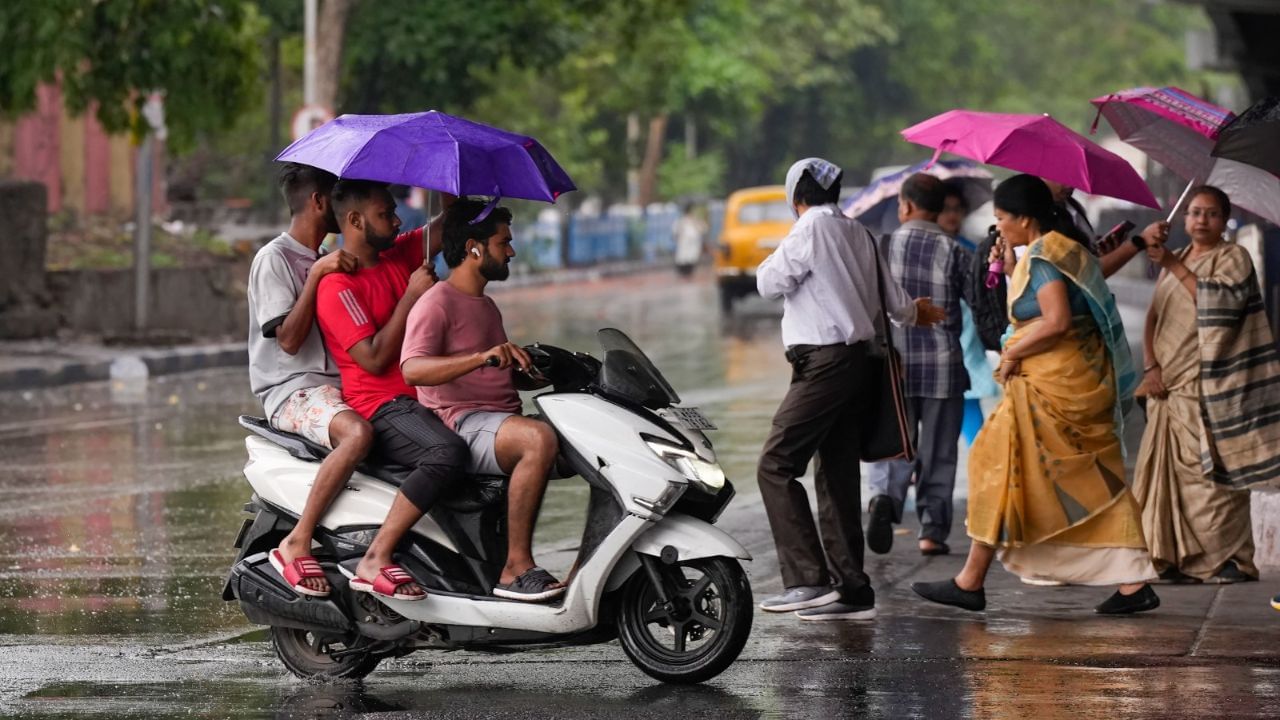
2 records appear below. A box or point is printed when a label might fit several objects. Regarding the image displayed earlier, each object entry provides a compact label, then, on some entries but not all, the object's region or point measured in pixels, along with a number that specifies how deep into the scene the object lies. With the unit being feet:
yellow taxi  214.48
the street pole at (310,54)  176.24
